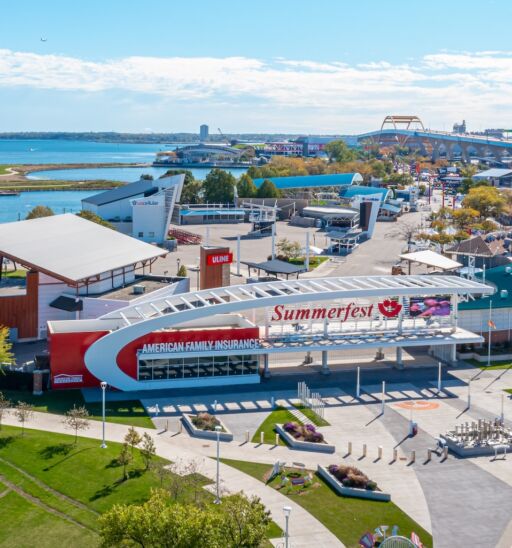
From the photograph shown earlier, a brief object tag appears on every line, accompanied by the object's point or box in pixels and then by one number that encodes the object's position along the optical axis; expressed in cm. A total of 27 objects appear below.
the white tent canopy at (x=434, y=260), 8019
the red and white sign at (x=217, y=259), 7362
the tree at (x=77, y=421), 4338
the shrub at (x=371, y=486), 3859
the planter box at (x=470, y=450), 4369
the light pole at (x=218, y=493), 3664
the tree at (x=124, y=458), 4003
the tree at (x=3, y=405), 4559
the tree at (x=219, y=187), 15525
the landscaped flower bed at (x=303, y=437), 4388
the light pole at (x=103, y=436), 4284
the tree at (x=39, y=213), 10356
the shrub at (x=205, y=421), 4628
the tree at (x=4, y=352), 5119
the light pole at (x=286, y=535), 2938
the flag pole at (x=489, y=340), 6119
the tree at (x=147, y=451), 4019
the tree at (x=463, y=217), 12694
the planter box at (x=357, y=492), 3788
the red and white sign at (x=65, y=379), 5314
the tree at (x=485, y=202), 13825
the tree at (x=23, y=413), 4447
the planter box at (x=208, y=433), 4506
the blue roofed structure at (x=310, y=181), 16762
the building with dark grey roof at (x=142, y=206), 11519
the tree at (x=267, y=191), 15638
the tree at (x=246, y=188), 15700
